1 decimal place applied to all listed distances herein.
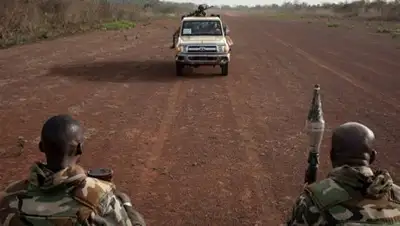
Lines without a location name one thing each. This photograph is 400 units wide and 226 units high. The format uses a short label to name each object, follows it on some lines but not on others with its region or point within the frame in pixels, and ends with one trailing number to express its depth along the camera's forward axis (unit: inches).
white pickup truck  619.5
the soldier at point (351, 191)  102.0
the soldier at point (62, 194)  99.3
